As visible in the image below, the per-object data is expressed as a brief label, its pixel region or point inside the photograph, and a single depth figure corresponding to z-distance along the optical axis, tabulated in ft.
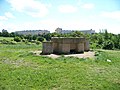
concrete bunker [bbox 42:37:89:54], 21.89
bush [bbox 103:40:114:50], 36.10
